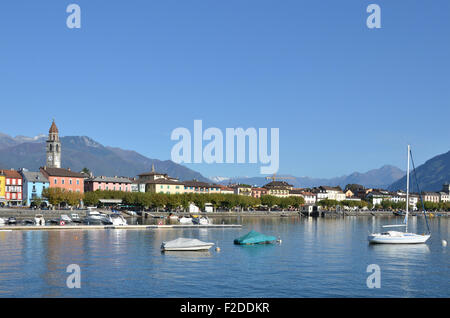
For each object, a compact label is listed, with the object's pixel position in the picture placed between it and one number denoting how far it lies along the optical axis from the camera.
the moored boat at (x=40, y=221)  83.55
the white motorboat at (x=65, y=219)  93.14
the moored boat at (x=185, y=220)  105.78
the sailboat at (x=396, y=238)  67.31
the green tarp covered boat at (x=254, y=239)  64.56
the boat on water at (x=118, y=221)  88.03
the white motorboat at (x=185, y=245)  55.19
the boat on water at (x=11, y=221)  89.62
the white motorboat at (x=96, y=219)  93.72
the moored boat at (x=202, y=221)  100.38
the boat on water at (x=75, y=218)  96.47
